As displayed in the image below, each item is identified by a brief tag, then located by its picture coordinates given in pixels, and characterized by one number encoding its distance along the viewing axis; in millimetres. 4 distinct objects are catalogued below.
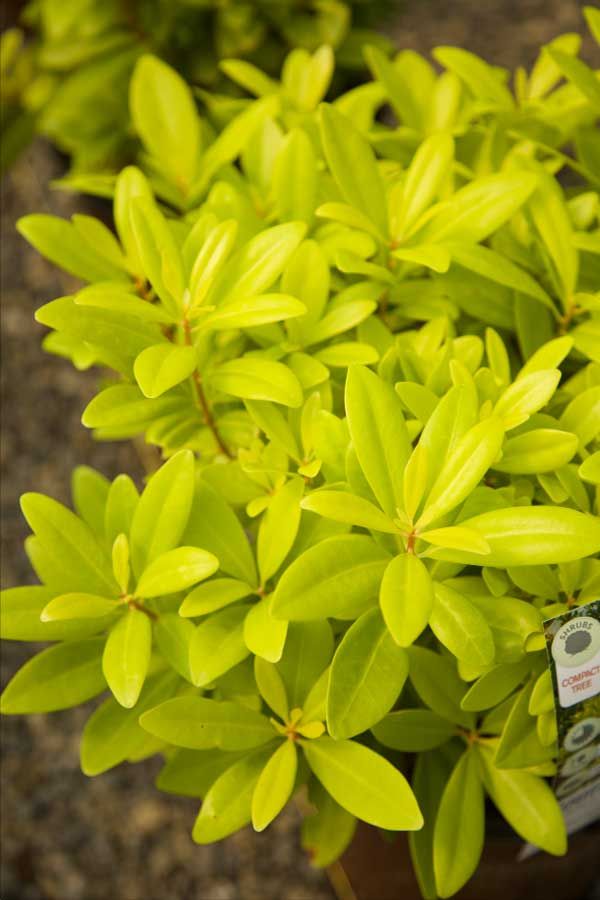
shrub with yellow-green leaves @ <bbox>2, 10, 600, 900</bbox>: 684
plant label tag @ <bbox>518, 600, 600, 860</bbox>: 678
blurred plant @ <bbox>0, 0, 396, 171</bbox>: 1888
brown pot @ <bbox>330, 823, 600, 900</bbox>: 988
